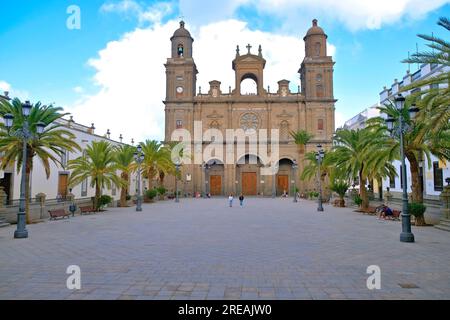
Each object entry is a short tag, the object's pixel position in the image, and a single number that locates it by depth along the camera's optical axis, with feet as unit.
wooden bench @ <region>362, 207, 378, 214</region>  61.21
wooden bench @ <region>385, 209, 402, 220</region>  53.02
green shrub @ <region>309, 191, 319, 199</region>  117.14
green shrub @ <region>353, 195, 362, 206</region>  72.64
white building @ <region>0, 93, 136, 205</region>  79.66
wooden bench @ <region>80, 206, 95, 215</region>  66.85
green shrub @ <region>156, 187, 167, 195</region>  118.93
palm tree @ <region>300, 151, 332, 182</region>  100.90
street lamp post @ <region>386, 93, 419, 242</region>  33.60
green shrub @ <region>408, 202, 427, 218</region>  45.60
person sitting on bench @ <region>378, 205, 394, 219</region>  53.88
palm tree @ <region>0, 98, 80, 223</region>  48.06
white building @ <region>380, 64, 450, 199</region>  78.17
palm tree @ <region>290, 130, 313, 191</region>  134.31
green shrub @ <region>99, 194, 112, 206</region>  75.43
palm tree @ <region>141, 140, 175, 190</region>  107.24
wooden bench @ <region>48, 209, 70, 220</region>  54.95
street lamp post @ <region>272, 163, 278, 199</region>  142.72
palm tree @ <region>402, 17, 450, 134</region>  33.14
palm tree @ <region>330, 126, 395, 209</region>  50.62
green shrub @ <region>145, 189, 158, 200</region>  106.91
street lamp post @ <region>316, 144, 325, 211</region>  78.39
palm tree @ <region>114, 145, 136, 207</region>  90.74
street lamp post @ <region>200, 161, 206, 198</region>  144.62
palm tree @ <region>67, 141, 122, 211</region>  72.64
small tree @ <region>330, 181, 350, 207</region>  85.71
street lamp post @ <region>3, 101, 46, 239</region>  36.50
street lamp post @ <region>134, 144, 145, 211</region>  74.95
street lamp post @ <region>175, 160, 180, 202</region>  115.45
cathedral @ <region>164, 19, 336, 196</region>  146.20
